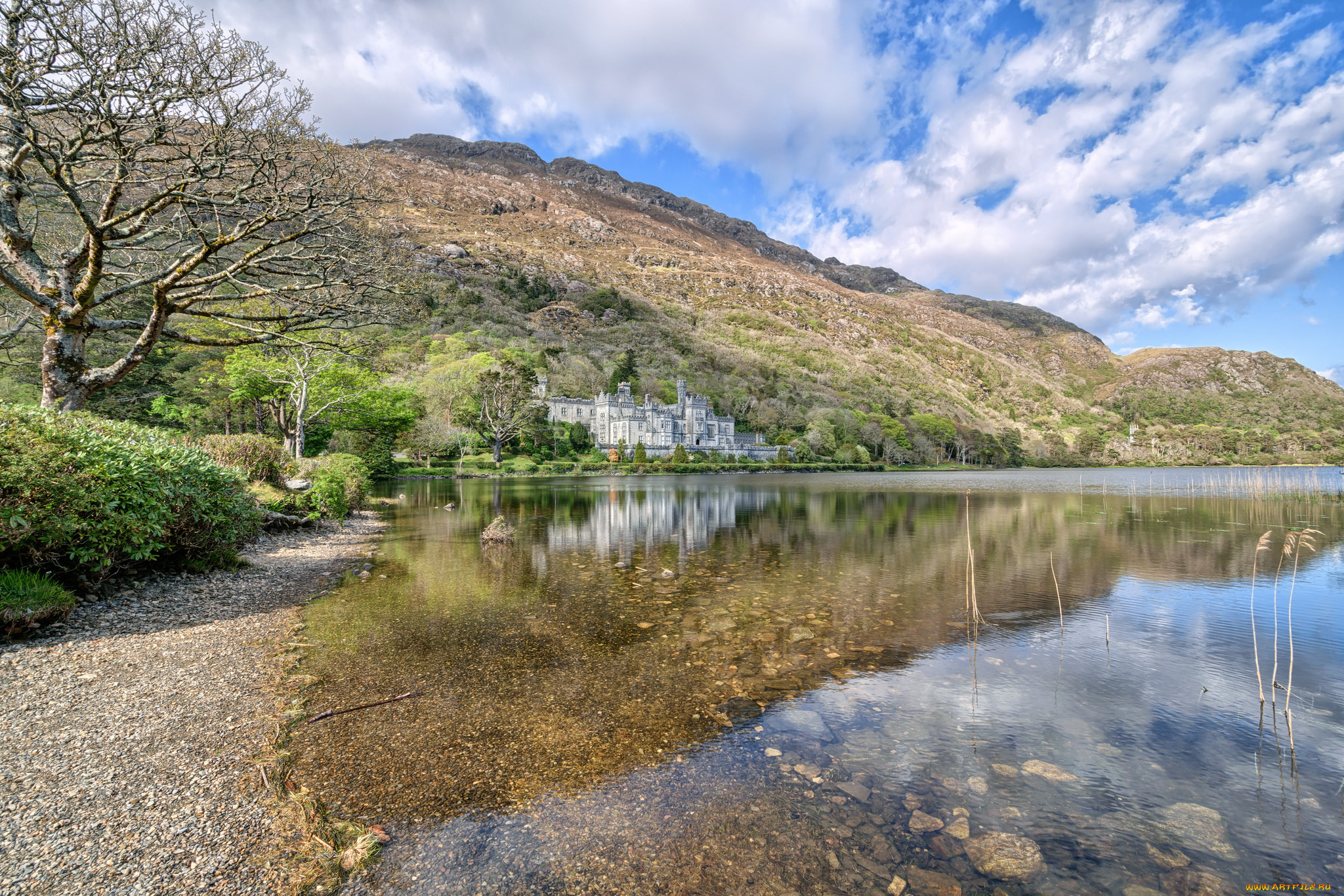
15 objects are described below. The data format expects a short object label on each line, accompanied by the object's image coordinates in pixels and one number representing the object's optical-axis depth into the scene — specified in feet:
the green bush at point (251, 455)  47.09
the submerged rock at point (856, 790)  13.78
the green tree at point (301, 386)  83.61
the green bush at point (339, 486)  55.36
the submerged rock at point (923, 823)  12.73
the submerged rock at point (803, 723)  16.90
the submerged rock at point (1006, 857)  11.61
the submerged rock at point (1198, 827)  12.46
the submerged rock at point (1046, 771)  15.11
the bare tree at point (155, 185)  28.09
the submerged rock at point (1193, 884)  11.28
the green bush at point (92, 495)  20.43
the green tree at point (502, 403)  190.60
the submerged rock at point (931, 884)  11.03
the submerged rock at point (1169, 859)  11.93
